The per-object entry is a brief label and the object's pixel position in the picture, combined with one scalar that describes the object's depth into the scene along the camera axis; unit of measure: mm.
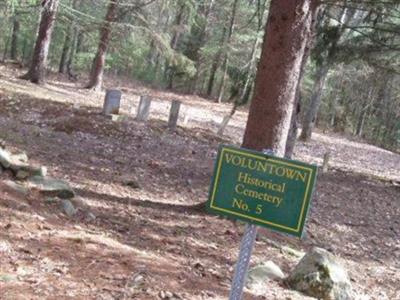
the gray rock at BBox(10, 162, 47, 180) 6395
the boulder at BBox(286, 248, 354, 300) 5340
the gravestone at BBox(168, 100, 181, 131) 14000
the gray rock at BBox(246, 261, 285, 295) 5133
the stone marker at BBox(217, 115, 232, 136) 15930
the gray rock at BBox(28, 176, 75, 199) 6125
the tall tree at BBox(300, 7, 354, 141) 12258
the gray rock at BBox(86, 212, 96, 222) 5938
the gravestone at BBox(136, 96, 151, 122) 13922
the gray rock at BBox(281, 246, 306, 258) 6613
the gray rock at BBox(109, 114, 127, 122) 13020
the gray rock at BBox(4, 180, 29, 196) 5830
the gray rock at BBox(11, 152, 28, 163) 6965
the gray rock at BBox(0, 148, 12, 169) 6414
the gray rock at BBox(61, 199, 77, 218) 5837
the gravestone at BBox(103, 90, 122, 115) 13180
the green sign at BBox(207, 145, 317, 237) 3127
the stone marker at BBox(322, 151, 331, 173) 13961
